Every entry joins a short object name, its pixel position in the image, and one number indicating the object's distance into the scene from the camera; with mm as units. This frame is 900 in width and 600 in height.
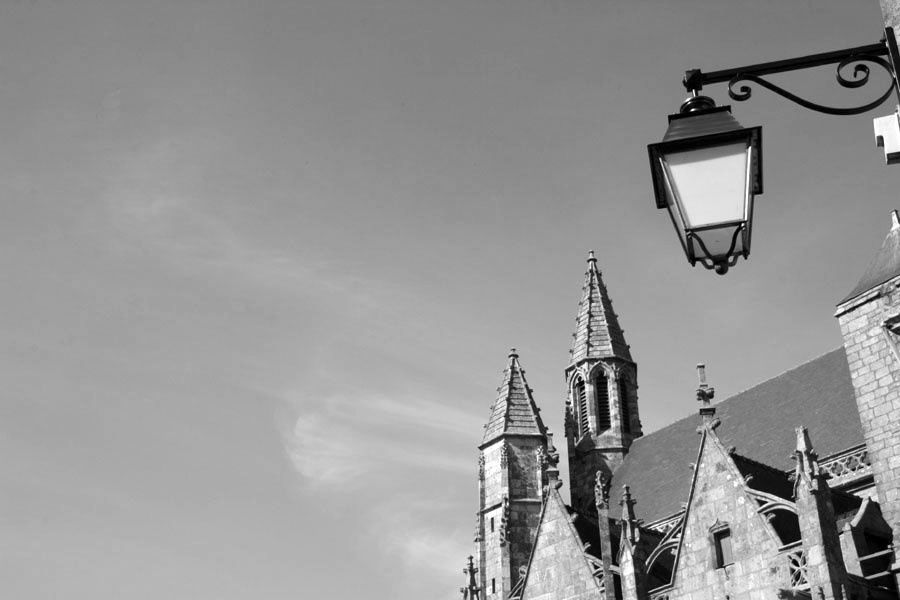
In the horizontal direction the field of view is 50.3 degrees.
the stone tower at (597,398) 35219
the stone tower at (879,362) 19391
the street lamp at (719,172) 4398
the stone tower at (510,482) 28203
